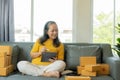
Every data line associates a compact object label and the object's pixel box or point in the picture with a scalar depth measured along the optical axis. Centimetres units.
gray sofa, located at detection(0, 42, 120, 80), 329
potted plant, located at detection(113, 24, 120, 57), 346
